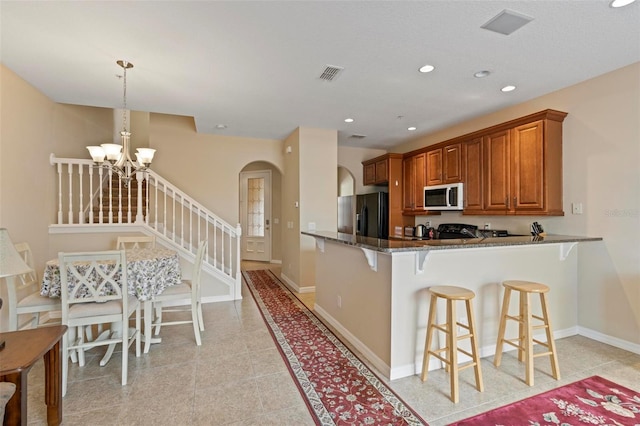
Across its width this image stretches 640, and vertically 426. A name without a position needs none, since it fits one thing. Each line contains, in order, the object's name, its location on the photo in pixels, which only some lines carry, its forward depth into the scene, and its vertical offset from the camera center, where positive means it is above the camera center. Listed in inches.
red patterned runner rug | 74.9 -51.4
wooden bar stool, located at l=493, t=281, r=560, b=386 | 88.7 -35.6
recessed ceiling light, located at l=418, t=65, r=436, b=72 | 111.9 +55.9
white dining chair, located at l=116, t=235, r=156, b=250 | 146.6 -13.7
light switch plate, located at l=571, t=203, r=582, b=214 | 126.3 +2.0
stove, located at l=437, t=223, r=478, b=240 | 172.9 -10.9
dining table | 97.4 -23.3
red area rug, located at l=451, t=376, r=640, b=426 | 72.7 -51.6
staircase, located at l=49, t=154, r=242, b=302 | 157.4 -4.2
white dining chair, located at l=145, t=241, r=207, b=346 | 112.4 -31.4
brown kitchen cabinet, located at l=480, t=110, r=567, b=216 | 129.0 +22.0
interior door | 306.5 -1.9
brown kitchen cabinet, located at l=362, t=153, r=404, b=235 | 215.9 +22.9
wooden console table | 54.3 -29.5
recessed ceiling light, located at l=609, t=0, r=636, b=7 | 77.4 +55.8
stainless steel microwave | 170.4 +9.9
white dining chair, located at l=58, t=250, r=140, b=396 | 86.5 -25.5
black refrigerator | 218.4 -1.5
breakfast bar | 92.7 -24.8
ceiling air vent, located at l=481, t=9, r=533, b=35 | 82.4 +55.6
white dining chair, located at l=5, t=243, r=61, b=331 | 89.2 -28.9
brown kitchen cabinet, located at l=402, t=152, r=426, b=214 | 201.5 +22.1
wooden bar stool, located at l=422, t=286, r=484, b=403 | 81.0 -34.9
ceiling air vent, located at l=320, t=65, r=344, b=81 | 113.8 +56.2
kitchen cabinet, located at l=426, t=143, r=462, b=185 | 172.2 +29.9
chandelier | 115.3 +24.0
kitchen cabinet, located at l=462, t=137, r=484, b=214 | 158.6 +20.9
